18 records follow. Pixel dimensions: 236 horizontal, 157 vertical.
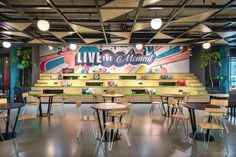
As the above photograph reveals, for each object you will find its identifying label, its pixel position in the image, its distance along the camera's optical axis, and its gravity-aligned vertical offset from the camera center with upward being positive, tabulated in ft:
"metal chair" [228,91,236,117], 16.50 -2.32
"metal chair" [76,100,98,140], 12.27 -3.12
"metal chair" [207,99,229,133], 13.67 -2.14
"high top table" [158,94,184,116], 17.76 -2.01
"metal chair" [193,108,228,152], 10.29 -2.41
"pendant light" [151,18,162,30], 12.56 +4.33
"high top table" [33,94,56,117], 18.10 -3.47
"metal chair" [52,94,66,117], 19.48 -4.30
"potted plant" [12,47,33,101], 26.58 +1.97
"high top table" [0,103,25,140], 11.57 -2.18
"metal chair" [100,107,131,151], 10.32 -3.09
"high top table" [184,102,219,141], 11.70 -2.97
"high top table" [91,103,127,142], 11.05 -2.05
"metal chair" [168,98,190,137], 12.75 -3.07
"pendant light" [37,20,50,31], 12.28 +4.07
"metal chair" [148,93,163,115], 20.60 -4.28
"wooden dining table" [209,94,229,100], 17.34 -2.00
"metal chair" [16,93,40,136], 12.69 -4.30
